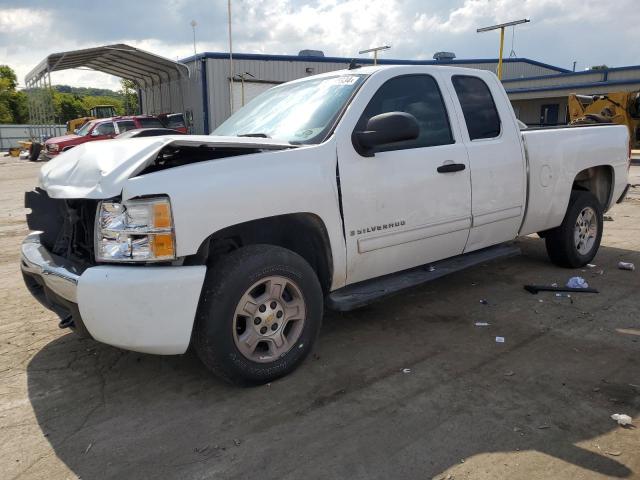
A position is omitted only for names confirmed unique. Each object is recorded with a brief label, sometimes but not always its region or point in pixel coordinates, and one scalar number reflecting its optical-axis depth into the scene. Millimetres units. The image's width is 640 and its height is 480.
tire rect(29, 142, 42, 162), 27734
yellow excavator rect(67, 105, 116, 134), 35250
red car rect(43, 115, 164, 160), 20781
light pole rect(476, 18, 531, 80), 14758
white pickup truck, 2879
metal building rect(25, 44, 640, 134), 24281
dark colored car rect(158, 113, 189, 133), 21239
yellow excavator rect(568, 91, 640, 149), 20641
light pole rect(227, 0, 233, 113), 17102
